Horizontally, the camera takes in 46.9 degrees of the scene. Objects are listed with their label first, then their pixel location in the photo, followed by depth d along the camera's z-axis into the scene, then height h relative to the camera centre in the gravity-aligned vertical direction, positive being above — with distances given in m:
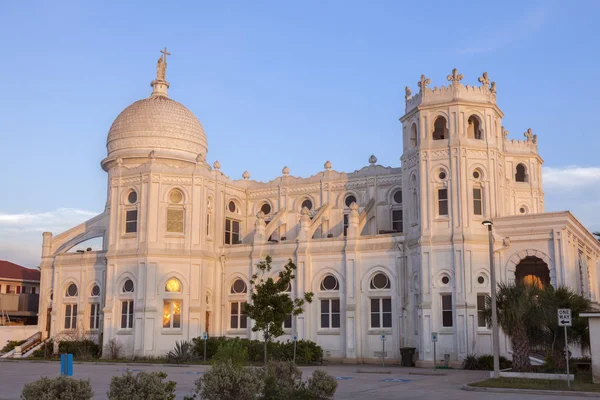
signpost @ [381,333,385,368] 41.12 -1.75
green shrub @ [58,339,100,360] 48.75 -1.92
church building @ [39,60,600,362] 41.28 +5.39
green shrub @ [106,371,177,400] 15.09 -1.45
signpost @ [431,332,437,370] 39.81 -1.11
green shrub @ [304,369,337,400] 19.02 -1.78
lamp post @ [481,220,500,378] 28.64 -0.14
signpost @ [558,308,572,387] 25.02 +0.17
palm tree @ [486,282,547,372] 29.56 +0.16
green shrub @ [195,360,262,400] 16.14 -1.47
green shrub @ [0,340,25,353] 53.25 -1.86
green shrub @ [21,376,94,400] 14.92 -1.48
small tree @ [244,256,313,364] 30.50 +0.62
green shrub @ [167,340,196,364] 43.88 -2.14
